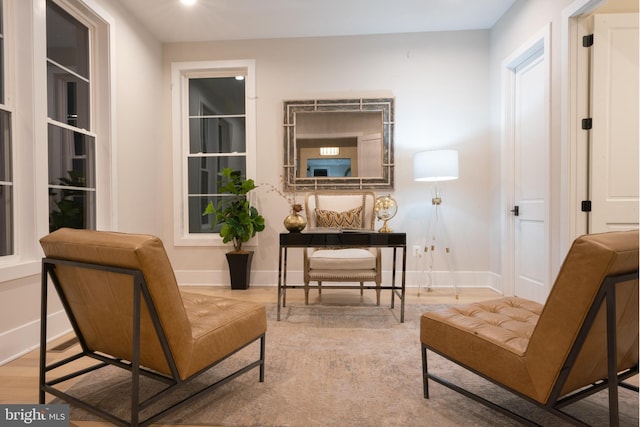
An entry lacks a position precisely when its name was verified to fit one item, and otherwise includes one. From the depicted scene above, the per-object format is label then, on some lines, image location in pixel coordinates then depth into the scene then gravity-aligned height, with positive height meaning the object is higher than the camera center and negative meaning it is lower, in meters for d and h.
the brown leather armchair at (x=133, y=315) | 1.17 -0.43
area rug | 1.43 -0.93
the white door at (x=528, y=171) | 2.87 +0.31
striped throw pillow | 3.30 -0.15
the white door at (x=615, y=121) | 2.35 +0.59
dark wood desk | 2.58 -0.29
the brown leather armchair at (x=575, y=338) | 0.99 -0.46
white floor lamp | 3.23 +0.26
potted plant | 3.64 -0.22
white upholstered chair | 2.80 -0.43
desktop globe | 3.05 -0.02
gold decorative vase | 2.65 -0.16
